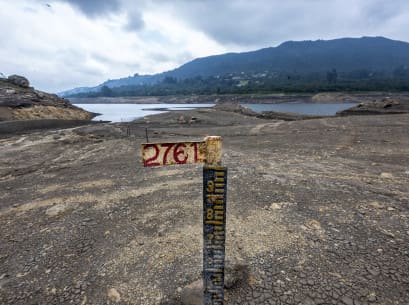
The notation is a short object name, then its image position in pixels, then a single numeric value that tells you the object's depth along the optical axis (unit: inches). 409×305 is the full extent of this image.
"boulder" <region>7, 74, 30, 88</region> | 1669.5
